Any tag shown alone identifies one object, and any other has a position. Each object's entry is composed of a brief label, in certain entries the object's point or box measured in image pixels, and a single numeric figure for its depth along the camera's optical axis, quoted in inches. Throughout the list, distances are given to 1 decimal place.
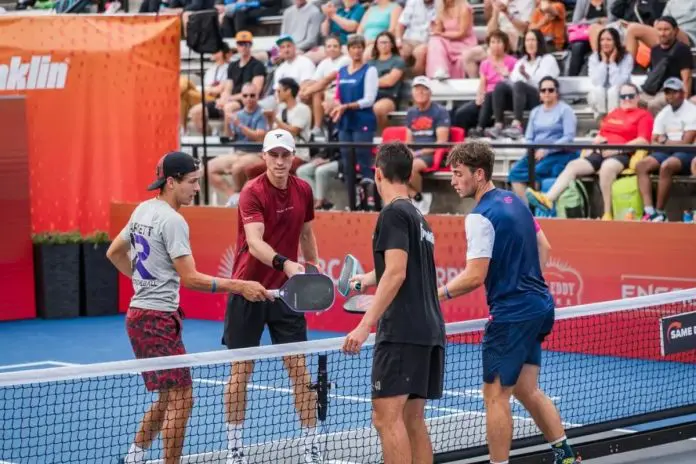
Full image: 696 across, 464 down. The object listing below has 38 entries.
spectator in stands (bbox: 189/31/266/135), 784.9
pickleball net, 309.0
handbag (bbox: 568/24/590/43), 694.5
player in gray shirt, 293.1
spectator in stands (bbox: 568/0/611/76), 695.1
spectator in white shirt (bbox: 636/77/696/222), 554.9
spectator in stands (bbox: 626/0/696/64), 657.6
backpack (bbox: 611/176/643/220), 566.3
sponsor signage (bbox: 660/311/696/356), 349.4
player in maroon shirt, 330.8
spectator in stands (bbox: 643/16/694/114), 622.2
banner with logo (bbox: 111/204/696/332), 503.8
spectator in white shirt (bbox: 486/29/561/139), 665.0
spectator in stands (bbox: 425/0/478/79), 724.7
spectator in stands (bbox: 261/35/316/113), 771.7
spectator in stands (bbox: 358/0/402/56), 762.2
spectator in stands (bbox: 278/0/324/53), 823.1
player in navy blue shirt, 295.3
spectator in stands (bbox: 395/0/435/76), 750.5
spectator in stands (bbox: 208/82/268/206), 689.6
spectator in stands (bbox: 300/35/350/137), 749.3
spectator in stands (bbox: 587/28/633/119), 637.9
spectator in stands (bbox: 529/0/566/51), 709.3
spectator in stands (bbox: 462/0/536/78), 721.6
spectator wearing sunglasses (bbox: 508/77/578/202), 596.1
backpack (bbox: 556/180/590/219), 582.2
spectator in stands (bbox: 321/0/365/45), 792.9
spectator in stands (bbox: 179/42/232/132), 832.3
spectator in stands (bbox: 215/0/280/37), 881.5
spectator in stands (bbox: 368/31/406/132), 724.7
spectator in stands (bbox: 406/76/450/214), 652.7
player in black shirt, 266.7
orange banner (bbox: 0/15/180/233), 672.4
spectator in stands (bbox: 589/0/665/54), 673.0
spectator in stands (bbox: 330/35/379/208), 685.3
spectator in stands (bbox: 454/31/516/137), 690.8
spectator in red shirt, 570.3
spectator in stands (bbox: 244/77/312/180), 725.9
